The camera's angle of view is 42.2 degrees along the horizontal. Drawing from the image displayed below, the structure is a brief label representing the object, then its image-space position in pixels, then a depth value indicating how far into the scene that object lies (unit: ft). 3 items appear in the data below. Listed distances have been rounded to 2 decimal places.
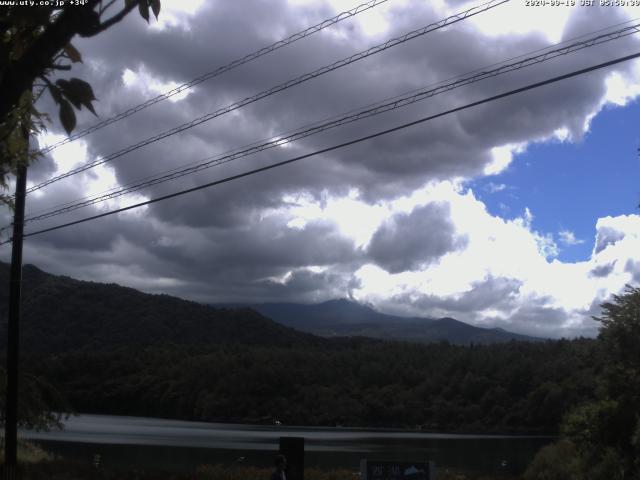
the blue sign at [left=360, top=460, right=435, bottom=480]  46.11
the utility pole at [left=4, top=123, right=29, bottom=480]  73.77
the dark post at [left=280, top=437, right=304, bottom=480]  53.47
